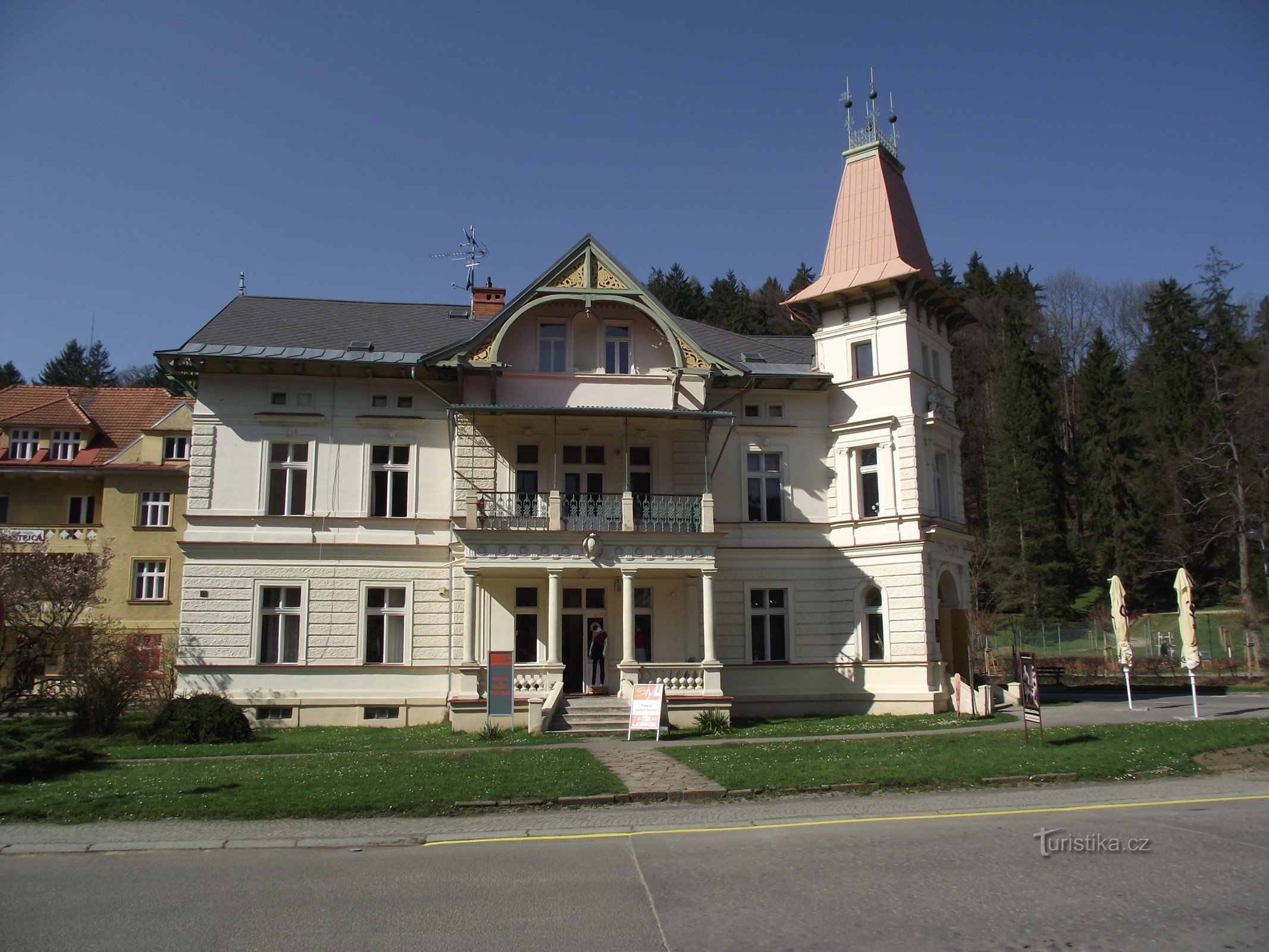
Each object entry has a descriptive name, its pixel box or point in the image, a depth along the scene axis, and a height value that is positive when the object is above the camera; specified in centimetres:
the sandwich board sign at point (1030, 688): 1552 -104
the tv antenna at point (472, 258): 3231 +1273
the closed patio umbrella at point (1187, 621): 2011 +5
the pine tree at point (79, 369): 8181 +2403
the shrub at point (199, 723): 1878 -165
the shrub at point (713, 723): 2116 -204
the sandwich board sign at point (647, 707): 1920 -150
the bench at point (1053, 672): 3557 -181
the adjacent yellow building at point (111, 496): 3653 +570
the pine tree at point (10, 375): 7775 +2214
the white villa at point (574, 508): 2383 +326
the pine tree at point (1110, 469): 5253 +887
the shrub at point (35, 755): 1335 -165
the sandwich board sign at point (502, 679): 2038 -95
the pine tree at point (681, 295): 6644 +2371
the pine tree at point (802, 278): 6955 +2569
